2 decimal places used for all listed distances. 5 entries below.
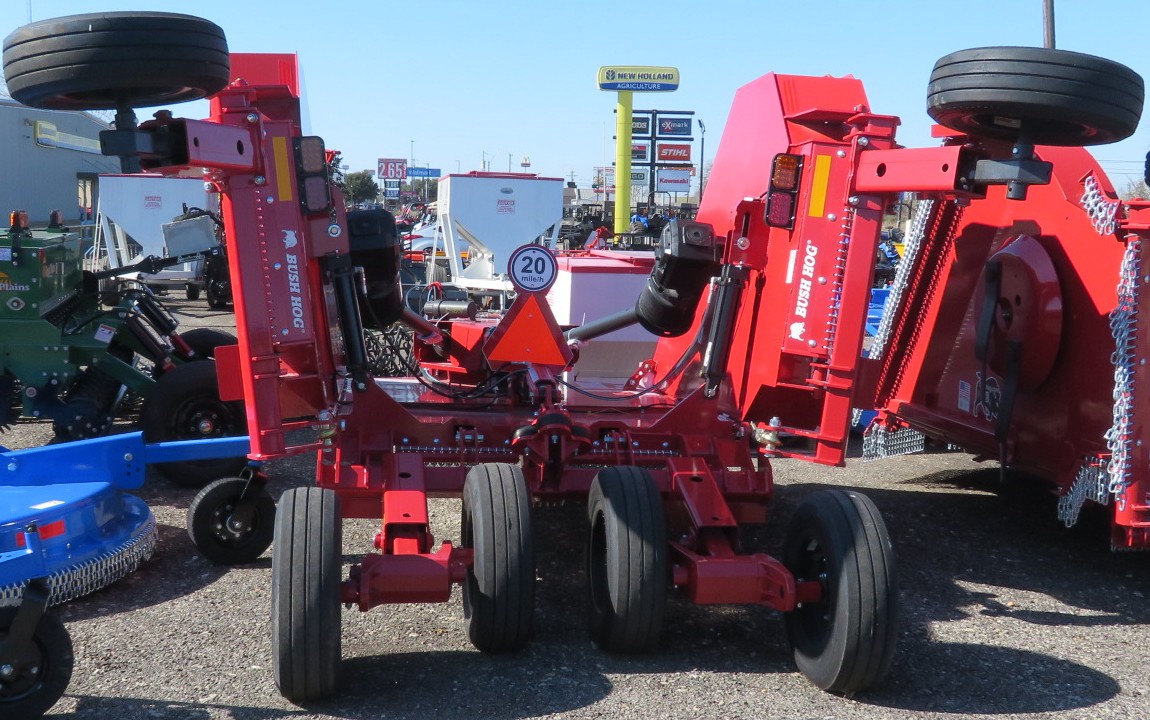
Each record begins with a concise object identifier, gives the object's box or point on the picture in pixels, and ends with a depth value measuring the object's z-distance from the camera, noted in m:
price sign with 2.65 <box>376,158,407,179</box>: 76.19
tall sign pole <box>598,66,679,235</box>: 28.81
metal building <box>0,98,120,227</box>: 34.31
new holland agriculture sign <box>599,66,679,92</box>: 31.30
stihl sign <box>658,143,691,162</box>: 46.62
